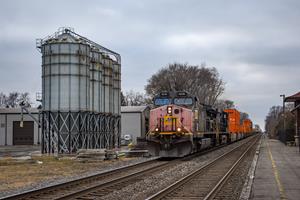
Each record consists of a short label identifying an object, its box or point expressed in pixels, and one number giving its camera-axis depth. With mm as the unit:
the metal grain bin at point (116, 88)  43697
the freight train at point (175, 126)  25625
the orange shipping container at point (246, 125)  82331
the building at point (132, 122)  58581
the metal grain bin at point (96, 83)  37812
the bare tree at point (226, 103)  126188
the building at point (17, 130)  63469
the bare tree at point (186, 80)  77938
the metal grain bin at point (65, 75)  34969
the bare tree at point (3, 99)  127500
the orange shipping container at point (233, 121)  53241
